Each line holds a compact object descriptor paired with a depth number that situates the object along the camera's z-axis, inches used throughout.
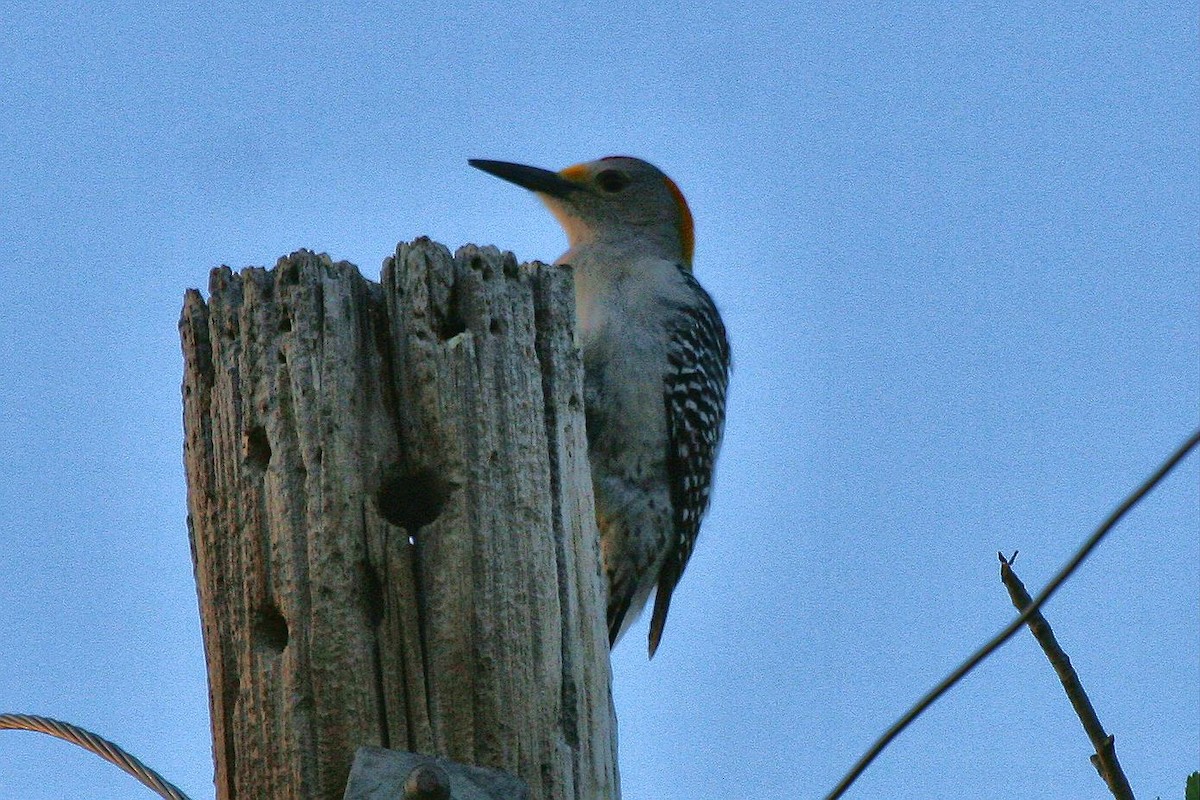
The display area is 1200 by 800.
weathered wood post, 261.3
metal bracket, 240.4
